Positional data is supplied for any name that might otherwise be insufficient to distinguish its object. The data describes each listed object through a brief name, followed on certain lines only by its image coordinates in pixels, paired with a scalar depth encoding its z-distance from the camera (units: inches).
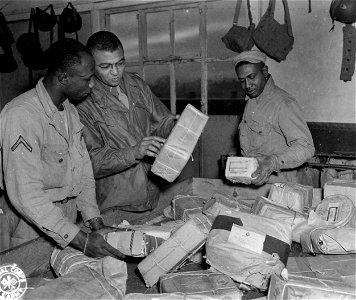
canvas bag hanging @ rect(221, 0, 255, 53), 193.9
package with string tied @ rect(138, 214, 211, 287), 68.7
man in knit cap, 109.7
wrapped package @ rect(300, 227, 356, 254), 71.1
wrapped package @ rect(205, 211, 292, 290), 63.4
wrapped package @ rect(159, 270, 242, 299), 58.6
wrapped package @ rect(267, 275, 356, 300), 53.3
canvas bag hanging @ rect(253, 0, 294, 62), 187.9
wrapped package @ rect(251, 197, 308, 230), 81.8
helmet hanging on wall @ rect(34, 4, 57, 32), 246.8
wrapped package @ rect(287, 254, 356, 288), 62.0
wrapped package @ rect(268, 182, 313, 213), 90.8
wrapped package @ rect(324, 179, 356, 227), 89.2
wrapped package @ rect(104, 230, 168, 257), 74.5
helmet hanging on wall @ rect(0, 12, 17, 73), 255.8
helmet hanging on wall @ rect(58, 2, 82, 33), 236.1
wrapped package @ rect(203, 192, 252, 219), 87.8
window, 212.8
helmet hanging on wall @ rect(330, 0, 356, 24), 169.0
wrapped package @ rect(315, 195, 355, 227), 79.4
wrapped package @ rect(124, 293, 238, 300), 55.2
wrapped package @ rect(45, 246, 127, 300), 54.0
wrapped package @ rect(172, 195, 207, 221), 93.4
